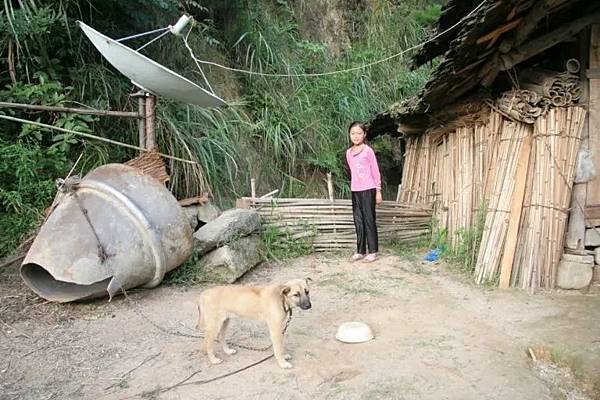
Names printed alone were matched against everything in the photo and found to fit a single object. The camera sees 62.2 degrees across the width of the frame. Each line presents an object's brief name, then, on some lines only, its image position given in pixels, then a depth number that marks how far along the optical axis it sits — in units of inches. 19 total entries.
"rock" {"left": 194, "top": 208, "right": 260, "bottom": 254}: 204.7
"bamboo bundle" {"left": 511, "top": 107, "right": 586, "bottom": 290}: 180.7
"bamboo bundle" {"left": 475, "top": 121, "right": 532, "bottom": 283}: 190.5
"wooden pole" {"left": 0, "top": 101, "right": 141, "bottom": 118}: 176.9
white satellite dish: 174.6
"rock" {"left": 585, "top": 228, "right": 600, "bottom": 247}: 185.5
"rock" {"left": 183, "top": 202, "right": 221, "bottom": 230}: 236.1
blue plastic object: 236.7
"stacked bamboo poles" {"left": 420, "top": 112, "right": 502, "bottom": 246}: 217.2
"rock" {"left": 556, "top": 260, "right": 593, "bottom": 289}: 181.0
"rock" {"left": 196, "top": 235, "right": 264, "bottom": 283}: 198.1
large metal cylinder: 163.6
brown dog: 119.9
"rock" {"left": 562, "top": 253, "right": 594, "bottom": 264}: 181.6
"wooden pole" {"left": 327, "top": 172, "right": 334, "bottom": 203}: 270.3
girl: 231.1
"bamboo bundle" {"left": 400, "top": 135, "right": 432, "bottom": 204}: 286.8
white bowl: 137.7
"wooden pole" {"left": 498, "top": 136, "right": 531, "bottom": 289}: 185.5
